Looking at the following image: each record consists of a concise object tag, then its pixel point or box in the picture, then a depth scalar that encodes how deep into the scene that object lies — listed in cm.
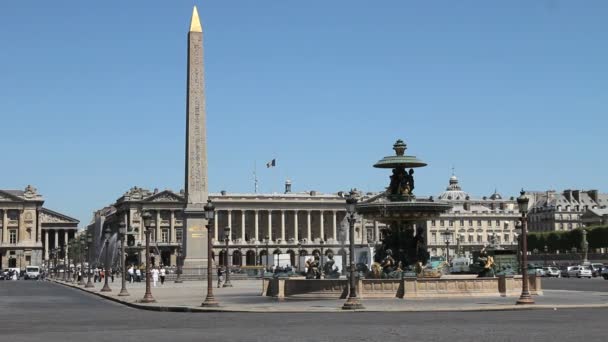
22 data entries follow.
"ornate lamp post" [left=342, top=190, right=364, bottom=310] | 2916
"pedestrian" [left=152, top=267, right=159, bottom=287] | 6528
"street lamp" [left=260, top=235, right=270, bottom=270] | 18155
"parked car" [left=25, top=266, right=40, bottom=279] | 12175
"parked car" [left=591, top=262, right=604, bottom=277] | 8912
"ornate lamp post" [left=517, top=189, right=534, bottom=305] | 3039
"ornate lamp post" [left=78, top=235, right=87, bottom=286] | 7659
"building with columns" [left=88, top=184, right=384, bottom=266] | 17838
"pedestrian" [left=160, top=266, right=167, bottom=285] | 6832
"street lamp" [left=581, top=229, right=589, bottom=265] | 11253
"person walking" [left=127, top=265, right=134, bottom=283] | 8506
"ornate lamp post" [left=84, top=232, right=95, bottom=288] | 6702
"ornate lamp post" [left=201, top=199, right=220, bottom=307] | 3212
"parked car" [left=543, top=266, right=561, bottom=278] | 9297
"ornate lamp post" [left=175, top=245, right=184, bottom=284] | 6816
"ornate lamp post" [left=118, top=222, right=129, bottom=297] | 4610
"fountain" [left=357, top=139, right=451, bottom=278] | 3831
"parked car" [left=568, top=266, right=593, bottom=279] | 8738
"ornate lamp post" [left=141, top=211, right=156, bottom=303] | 3734
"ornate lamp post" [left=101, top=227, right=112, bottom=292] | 5386
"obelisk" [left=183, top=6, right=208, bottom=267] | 6169
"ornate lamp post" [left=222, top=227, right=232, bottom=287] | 6057
